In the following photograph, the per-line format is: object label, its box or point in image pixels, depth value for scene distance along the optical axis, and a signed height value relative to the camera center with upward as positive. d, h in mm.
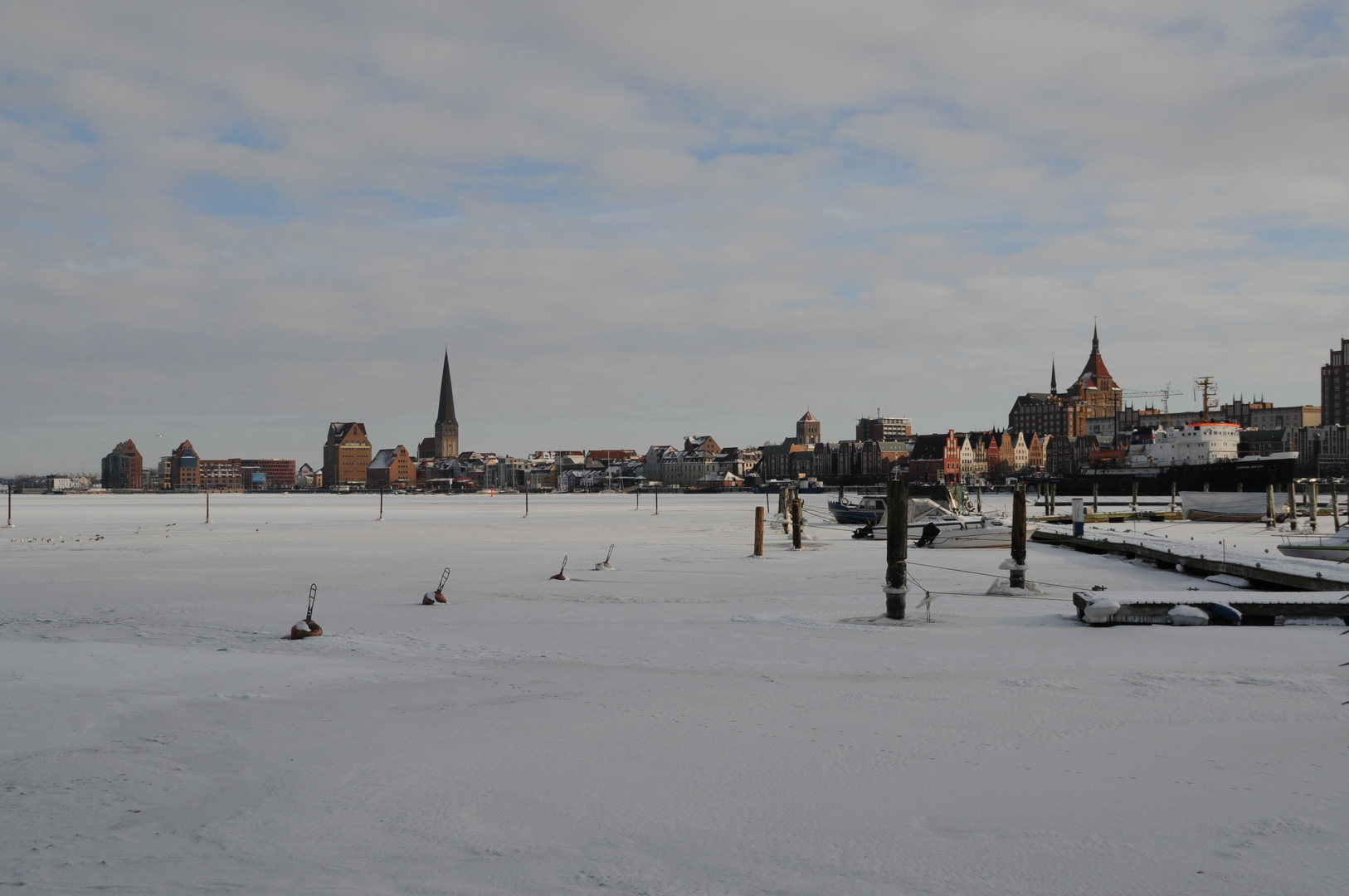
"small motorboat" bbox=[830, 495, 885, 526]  49931 -2074
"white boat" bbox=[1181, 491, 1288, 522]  61688 -1943
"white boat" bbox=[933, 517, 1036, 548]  35188 -2231
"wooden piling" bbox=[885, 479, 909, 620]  16078 -1293
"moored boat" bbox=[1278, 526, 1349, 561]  27109 -2061
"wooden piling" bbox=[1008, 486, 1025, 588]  19750 -1632
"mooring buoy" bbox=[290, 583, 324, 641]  13914 -2280
